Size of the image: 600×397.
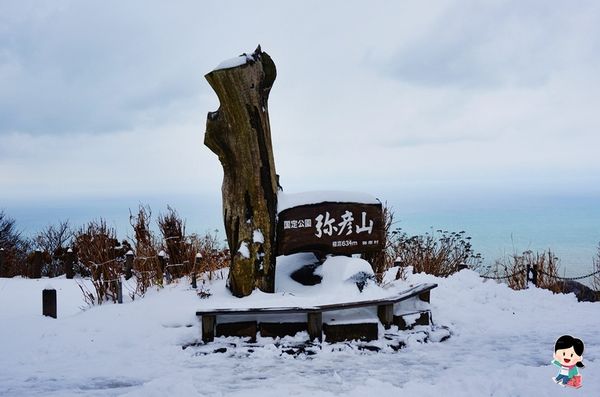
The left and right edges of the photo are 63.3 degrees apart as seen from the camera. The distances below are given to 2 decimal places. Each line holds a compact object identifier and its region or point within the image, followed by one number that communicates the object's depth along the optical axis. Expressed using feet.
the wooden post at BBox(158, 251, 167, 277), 30.89
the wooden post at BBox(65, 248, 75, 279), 48.70
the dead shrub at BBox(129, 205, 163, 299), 30.27
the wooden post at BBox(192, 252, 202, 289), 27.27
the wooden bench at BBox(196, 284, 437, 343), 21.42
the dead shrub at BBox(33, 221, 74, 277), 65.57
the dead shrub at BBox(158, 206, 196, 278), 32.96
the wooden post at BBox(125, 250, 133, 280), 34.99
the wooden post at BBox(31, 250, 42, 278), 50.54
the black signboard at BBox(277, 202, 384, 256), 25.82
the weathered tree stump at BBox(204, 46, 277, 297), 24.77
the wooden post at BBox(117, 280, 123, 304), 27.81
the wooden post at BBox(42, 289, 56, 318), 25.34
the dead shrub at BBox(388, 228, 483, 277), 42.60
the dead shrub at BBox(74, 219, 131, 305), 28.43
